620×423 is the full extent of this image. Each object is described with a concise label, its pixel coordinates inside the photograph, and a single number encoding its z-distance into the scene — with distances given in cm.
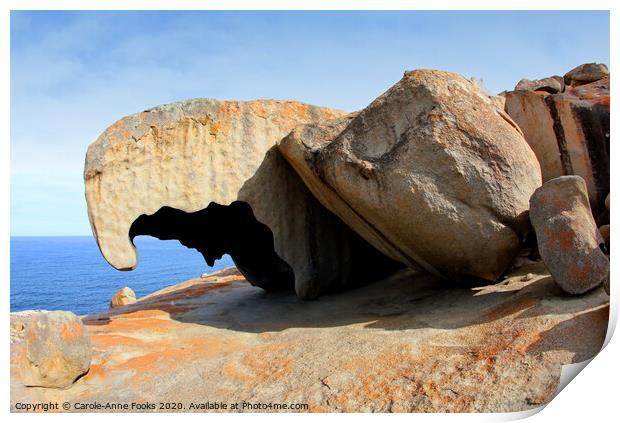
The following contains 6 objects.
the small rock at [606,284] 385
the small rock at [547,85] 763
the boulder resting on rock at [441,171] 465
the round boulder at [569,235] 404
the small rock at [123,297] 1041
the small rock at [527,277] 500
